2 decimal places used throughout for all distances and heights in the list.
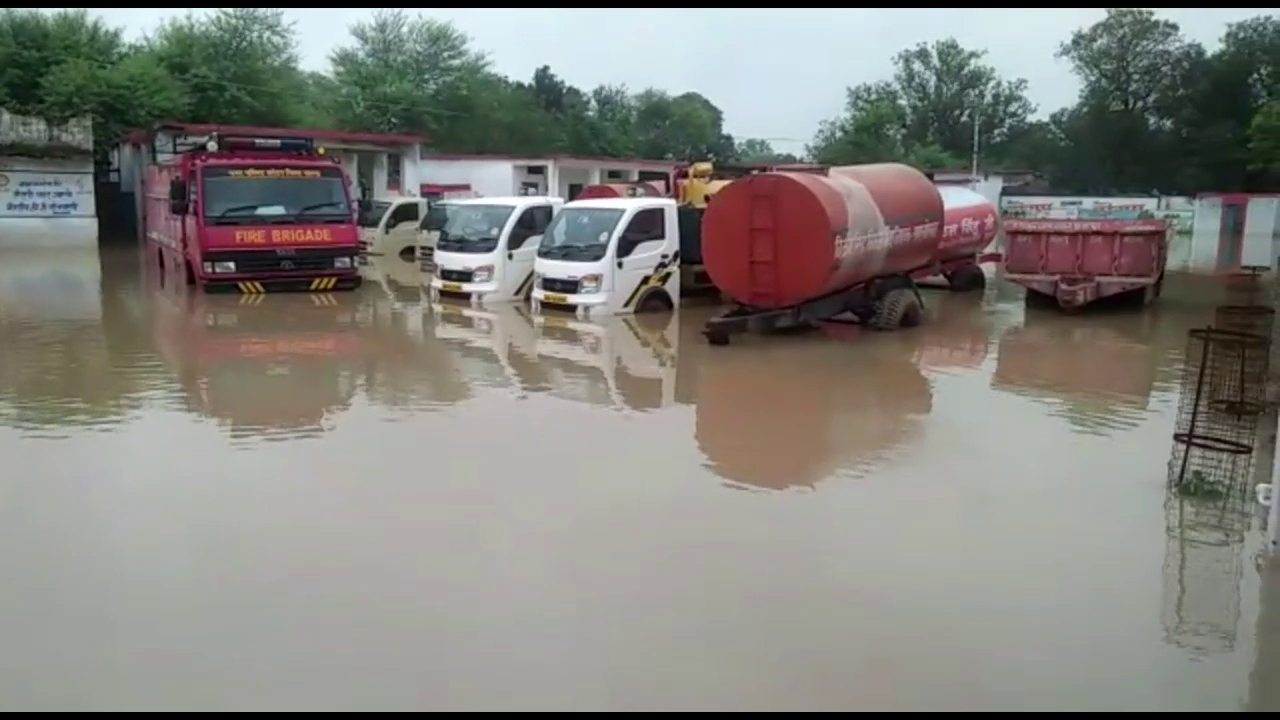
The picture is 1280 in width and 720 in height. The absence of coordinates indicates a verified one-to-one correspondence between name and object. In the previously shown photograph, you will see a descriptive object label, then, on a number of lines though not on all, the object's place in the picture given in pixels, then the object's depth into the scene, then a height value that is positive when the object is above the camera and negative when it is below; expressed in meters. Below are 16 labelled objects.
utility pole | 67.94 +4.68
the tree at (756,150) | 90.30 +3.00
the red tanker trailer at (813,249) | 13.15 -0.73
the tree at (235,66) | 35.75 +3.59
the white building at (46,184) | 27.92 -0.36
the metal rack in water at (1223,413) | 7.34 -1.55
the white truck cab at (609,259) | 15.04 -1.02
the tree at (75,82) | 31.25 +2.49
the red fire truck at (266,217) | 17.19 -0.64
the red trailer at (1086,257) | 16.62 -0.93
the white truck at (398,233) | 26.39 -1.27
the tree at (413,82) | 49.12 +4.46
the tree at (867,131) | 66.88 +3.76
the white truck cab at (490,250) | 16.83 -1.05
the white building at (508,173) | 35.88 +0.25
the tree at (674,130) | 73.81 +3.81
